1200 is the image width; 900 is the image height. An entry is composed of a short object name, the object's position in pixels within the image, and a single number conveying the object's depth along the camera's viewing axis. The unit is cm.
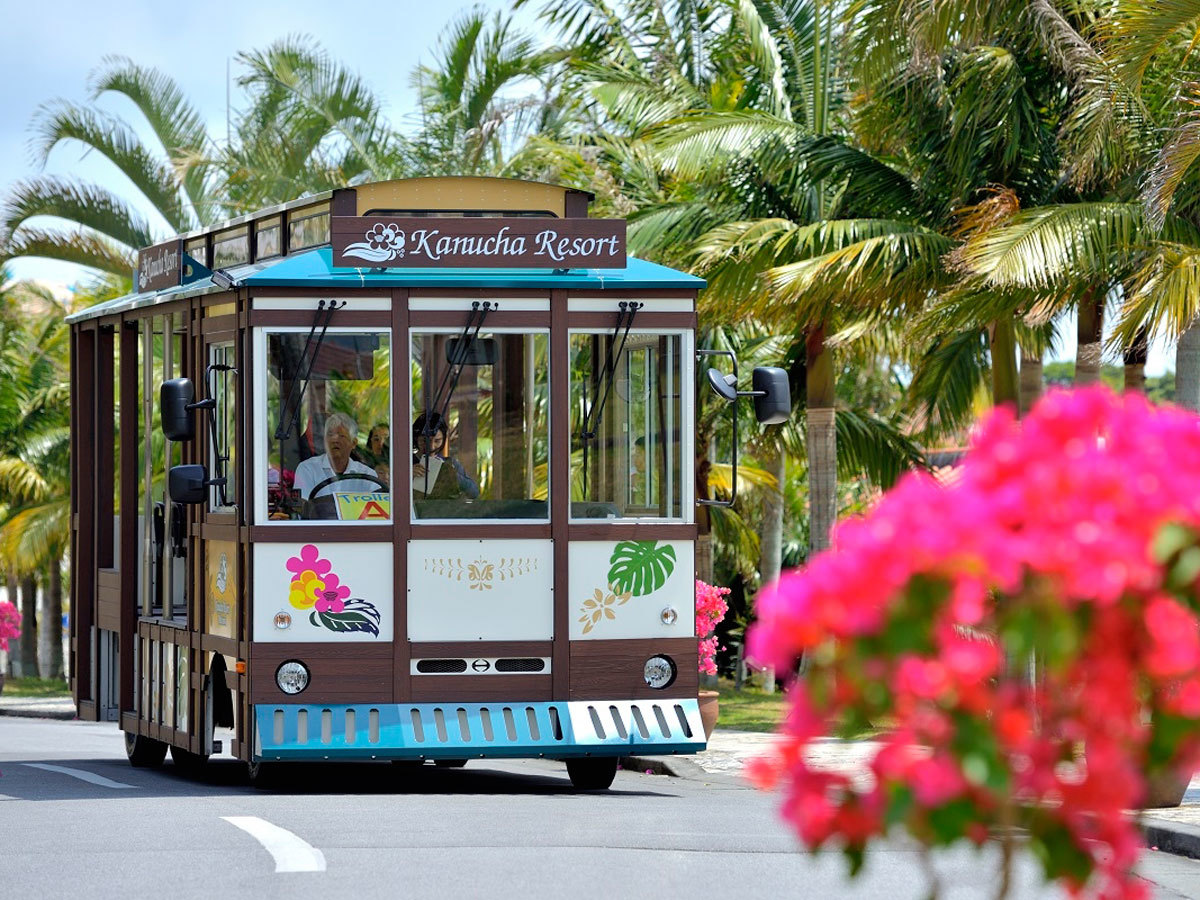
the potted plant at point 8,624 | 2962
